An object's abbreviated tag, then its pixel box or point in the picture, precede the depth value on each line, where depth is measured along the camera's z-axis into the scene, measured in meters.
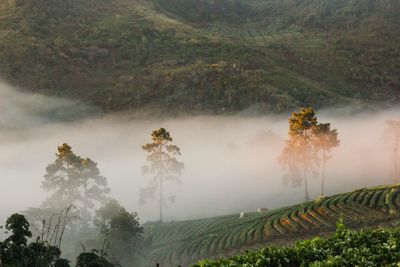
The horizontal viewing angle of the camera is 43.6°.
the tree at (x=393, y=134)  103.39
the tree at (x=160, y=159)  95.38
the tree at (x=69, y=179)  90.88
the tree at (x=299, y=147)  90.12
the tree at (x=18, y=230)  41.78
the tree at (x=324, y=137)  90.46
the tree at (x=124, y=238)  69.62
